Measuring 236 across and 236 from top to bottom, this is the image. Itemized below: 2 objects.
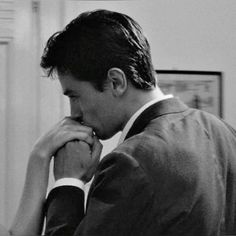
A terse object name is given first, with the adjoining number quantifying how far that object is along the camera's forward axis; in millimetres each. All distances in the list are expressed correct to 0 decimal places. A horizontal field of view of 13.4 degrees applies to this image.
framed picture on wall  3500
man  2283
